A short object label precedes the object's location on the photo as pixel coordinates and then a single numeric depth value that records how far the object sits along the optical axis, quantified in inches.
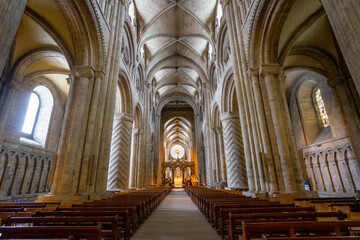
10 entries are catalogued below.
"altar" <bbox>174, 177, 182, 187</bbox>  1419.5
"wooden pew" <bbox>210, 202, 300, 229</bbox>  137.6
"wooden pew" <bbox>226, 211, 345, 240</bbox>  97.3
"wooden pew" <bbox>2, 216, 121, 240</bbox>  92.9
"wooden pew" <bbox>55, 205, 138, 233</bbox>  135.4
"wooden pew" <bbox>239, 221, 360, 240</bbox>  71.1
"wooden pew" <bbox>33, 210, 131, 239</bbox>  111.9
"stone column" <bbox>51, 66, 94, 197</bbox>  234.2
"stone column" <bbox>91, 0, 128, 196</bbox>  277.4
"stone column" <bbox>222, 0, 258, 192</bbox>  287.3
